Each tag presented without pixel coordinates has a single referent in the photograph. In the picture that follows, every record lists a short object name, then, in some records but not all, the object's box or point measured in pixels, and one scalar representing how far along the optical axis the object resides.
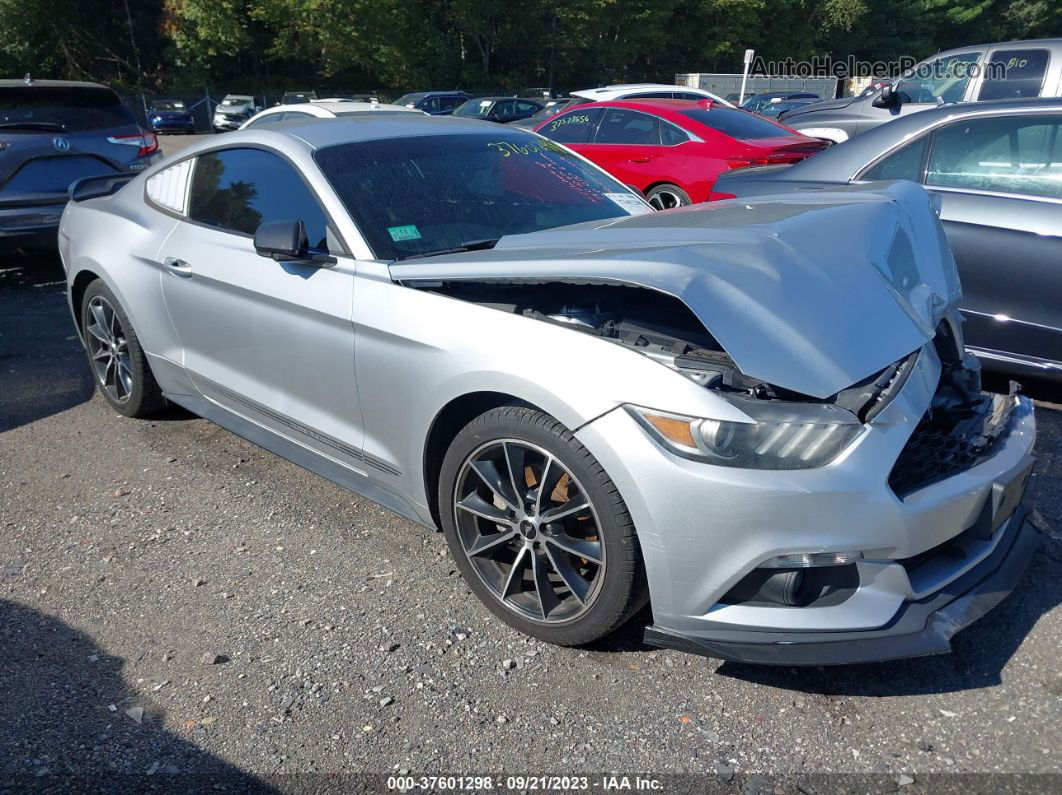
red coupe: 8.45
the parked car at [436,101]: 25.48
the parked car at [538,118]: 13.06
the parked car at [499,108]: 20.28
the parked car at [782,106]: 23.99
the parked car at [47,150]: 7.18
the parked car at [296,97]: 37.12
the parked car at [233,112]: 32.66
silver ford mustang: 2.28
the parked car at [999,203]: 4.15
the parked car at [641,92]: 15.02
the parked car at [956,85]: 9.45
